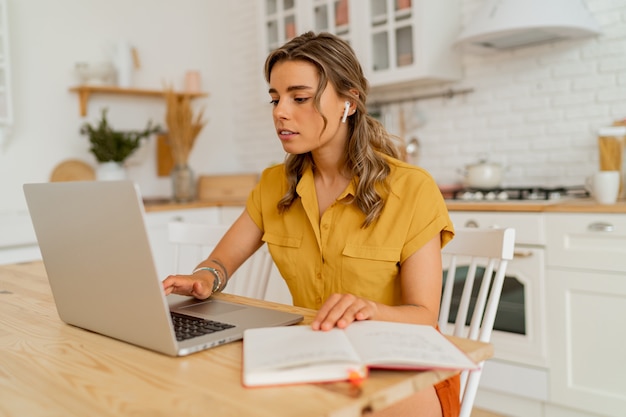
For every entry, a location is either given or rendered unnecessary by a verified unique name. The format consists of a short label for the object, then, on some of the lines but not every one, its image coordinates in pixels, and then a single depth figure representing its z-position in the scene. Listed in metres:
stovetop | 2.82
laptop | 0.91
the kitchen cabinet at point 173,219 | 3.57
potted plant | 3.70
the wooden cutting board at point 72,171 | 3.73
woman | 1.40
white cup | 2.51
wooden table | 0.75
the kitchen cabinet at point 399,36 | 3.21
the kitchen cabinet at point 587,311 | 2.36
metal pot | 3.07
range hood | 2.69
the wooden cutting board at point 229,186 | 4.18
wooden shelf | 3.76
